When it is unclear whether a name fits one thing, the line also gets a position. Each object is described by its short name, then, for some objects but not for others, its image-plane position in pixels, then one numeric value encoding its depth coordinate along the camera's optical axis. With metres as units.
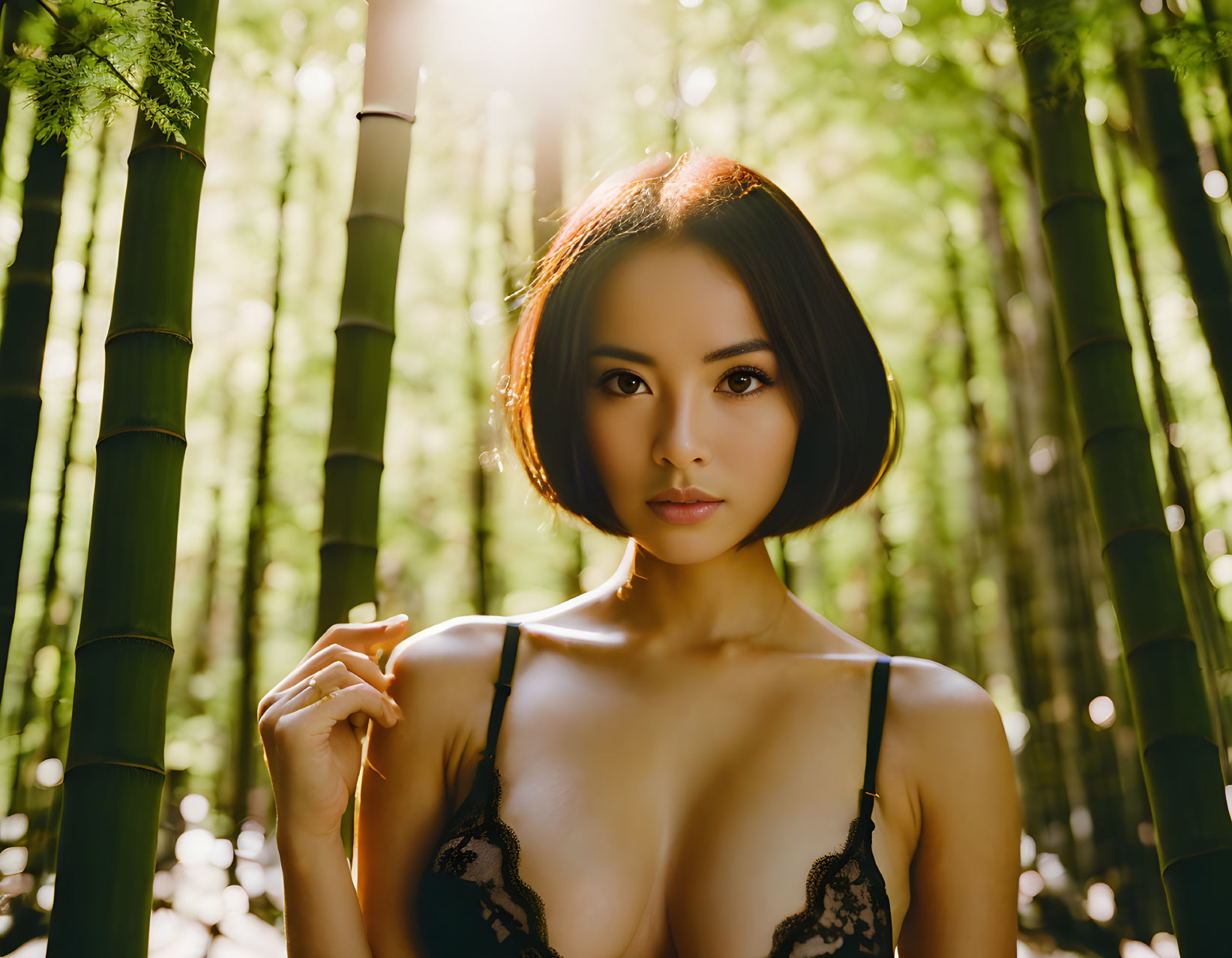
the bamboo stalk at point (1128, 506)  1.44
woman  1.30
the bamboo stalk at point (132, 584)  1.34
